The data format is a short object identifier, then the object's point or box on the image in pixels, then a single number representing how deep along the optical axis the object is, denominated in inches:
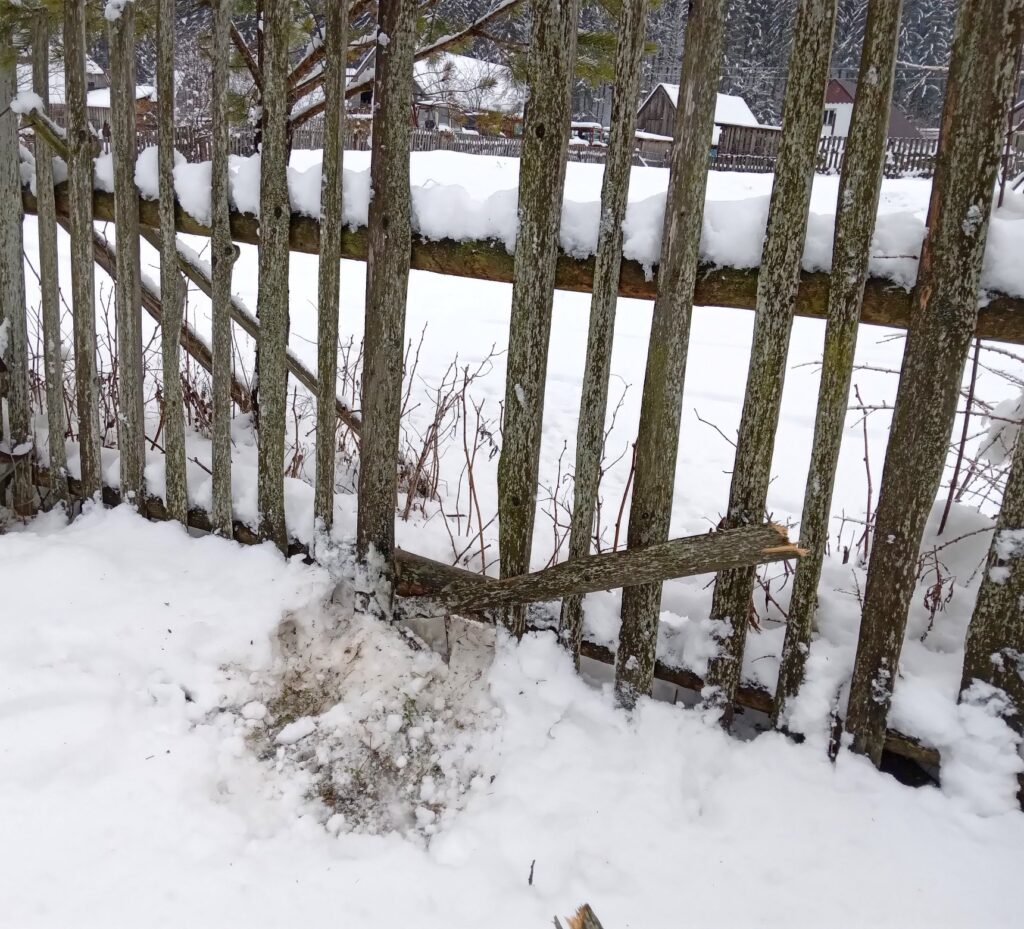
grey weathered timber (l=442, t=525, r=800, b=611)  80.0
